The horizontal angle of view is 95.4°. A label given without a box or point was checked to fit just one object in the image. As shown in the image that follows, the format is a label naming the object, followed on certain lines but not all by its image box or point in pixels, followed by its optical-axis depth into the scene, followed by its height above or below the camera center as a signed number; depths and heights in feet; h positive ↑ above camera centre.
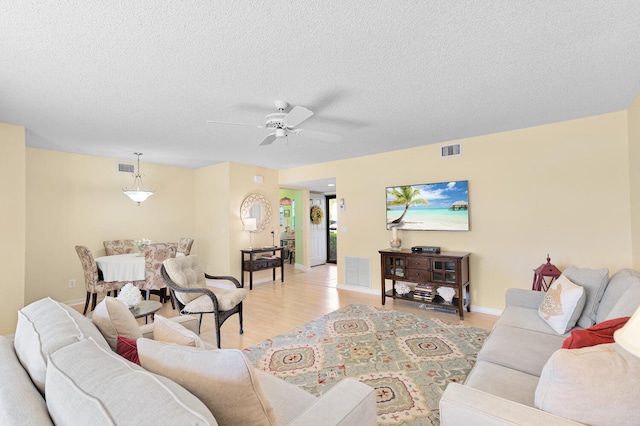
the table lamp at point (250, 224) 18.84 -0.25
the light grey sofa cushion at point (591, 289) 7.24 -1.88
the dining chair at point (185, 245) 17.96 -1.51
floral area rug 6.98 -4.24
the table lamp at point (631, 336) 2.38 -1.03
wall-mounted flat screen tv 13.46 +0.55
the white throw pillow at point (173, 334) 4.09 -1.66
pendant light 15.71 +2.16
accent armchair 9.74 -2.66
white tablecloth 13.42 -2.20
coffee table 9.09 -2.82
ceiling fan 8.22 +2.90
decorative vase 14.67 -1.16
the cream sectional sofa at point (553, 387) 3.28 -2.30
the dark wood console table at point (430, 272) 12.25 -2.45
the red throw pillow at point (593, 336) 4.21 -1.80
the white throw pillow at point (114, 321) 4.72 -1.68
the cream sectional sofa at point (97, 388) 2.29 -1.49
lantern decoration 10.55 -2.16
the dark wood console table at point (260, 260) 18.24 -2.62
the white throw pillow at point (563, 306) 7.03 -2.28
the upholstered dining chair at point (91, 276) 13.01 -2.43
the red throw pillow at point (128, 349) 4.20 -1.92
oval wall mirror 19.28 +0.70
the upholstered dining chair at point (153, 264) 13.65 -2.02
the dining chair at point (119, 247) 16.25 -1.41
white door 26.53 -1.65
